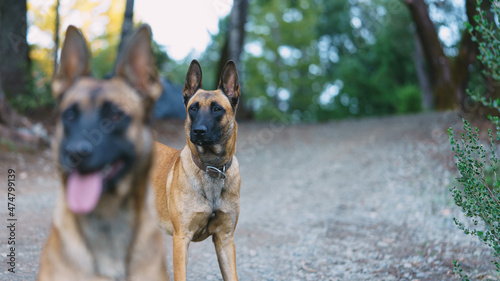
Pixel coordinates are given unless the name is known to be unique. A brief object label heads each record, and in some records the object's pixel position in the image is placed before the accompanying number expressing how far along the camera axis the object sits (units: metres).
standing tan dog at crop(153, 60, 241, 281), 4.43
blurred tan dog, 2.27
